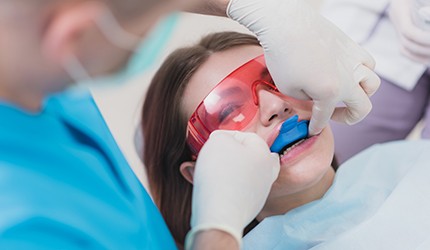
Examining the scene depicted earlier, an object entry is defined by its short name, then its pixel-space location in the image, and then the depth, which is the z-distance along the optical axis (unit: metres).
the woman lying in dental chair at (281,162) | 1.07
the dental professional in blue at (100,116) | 0.76
